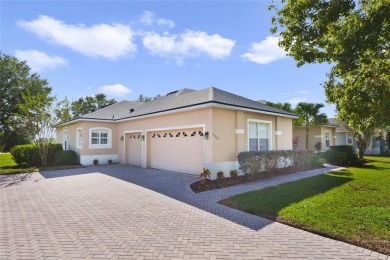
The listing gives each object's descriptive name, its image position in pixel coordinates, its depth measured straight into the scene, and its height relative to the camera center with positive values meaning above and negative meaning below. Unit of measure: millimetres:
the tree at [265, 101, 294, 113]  24047 +3528
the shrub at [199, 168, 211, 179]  10502 -1608
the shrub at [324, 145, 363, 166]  18094 -1463
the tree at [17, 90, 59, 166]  17500 +1664
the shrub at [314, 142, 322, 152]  26794 -920
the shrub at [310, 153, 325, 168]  17016 -1765
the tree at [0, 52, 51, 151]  32688 +8416
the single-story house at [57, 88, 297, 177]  12094 +481
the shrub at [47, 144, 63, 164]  19516 -1043
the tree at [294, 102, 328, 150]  23688 +2359
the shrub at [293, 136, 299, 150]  25703 -510
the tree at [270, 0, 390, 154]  5852 +2588
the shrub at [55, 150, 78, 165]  19062 -1425
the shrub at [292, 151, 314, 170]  15568 -1480
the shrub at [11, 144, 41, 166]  18266 -1060
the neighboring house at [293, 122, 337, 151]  27250 +314
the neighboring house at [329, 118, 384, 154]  32678 -463
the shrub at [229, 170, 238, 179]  11961 -1802
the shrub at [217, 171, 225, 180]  11266 -1785
